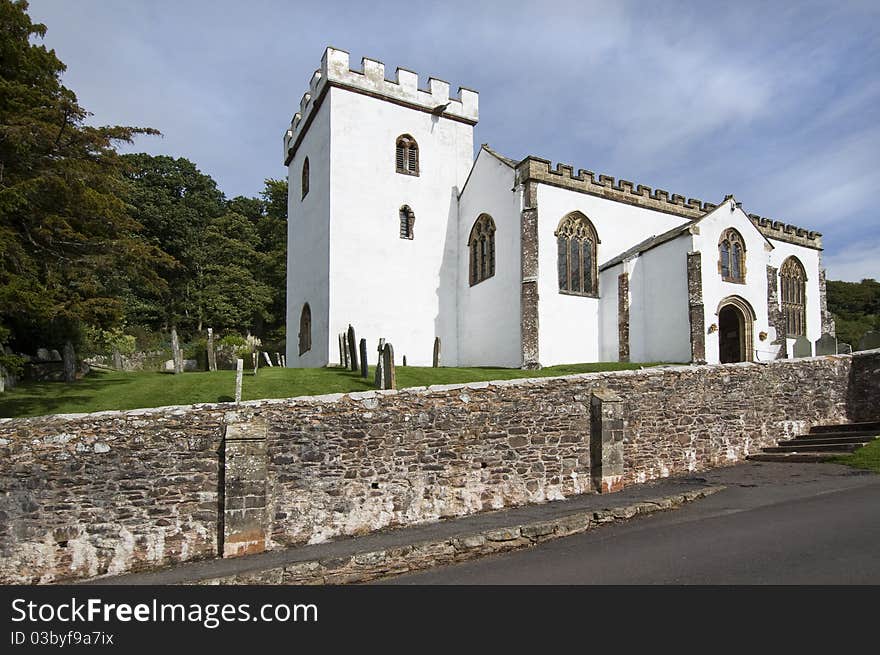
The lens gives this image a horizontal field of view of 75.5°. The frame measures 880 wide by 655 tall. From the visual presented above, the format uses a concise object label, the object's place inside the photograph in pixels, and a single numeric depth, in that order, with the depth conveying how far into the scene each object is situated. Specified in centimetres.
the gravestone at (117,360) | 2541
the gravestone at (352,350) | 2061
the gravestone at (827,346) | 2148
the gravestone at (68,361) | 1758
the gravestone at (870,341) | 1950
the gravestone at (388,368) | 1455
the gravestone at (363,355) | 1861
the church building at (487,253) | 2383
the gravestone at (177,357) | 2098
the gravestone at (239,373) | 1239
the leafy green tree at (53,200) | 1174
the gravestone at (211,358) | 2246
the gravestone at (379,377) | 1570
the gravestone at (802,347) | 2356
